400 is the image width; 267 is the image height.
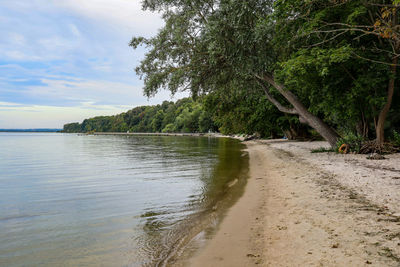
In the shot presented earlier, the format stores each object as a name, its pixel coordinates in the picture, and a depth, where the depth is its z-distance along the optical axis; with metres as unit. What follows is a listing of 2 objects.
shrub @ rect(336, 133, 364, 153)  14.45
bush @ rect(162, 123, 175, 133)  142.86
